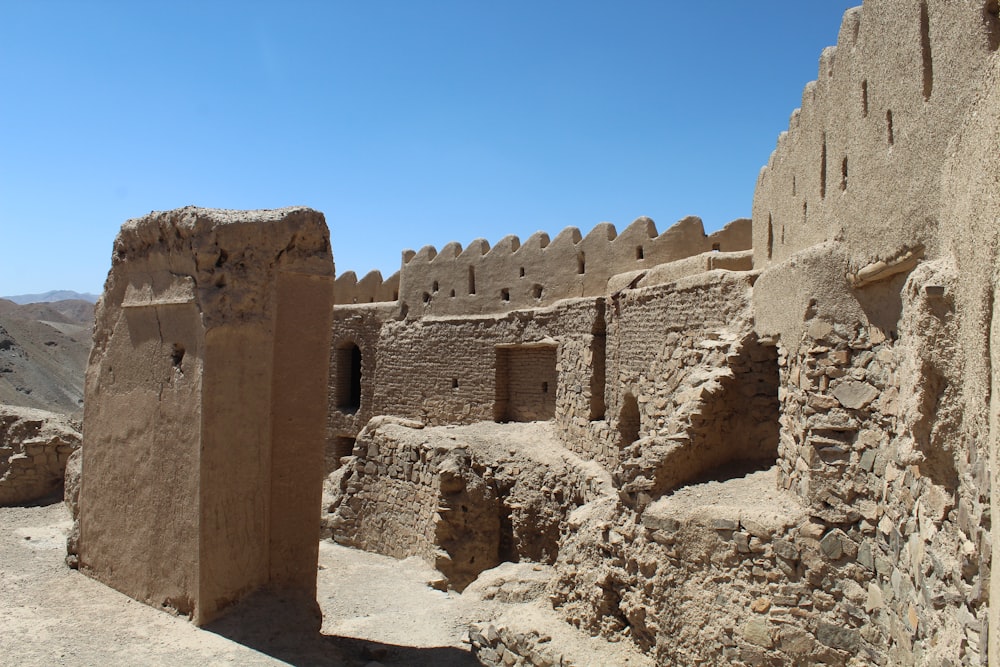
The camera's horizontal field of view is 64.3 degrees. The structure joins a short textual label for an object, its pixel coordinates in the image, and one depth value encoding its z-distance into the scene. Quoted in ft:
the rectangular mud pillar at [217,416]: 18.06
